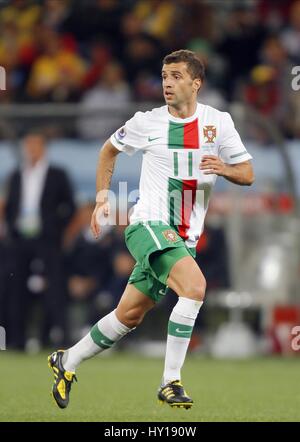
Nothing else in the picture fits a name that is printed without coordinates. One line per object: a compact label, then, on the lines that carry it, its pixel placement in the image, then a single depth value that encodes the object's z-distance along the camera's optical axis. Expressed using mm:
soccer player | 7988
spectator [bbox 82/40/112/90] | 17734
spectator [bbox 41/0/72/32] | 19297
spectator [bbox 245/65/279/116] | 15938
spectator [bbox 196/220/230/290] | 14328
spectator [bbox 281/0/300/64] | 17406
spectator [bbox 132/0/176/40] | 18552
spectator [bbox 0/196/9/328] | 14555
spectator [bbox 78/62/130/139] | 14891
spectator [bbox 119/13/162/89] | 17891
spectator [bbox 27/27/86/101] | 17406
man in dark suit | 14297
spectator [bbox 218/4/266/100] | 18312
